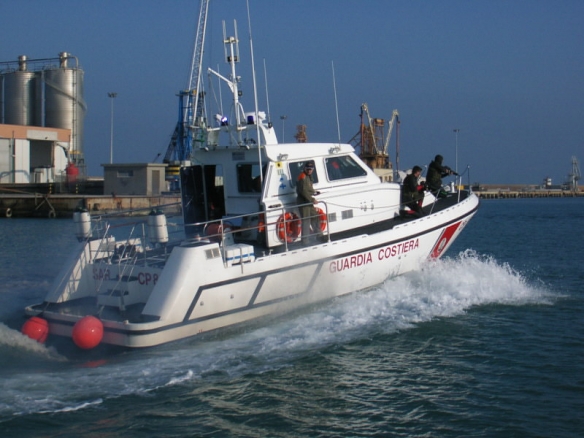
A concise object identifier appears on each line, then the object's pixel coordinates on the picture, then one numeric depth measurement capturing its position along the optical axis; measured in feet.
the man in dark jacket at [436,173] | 40.27
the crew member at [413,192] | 37.68
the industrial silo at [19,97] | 191.83
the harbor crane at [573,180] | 400.80
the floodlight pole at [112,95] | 202.90
